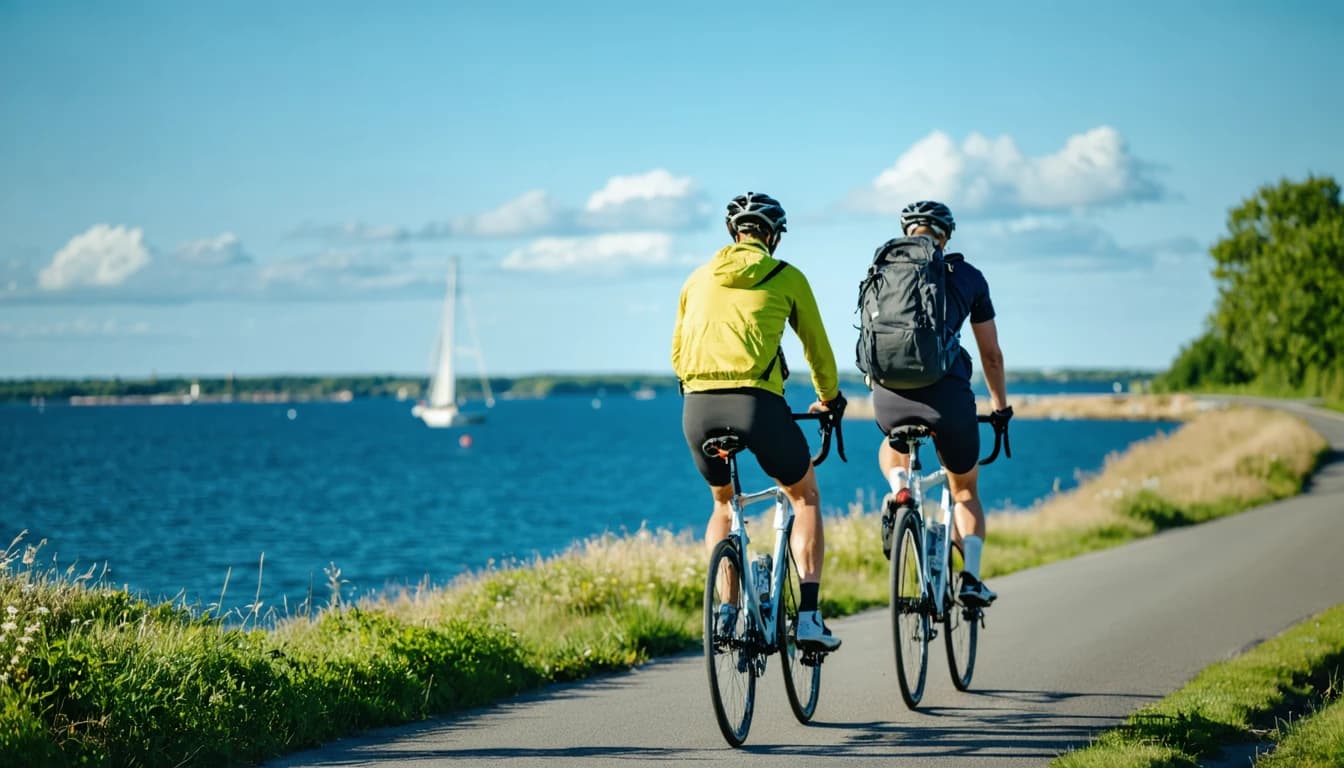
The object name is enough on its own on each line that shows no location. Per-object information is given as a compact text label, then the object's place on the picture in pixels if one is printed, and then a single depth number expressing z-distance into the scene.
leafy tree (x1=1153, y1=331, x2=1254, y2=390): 110.44
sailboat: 94.25
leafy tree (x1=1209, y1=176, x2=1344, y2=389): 79.06
